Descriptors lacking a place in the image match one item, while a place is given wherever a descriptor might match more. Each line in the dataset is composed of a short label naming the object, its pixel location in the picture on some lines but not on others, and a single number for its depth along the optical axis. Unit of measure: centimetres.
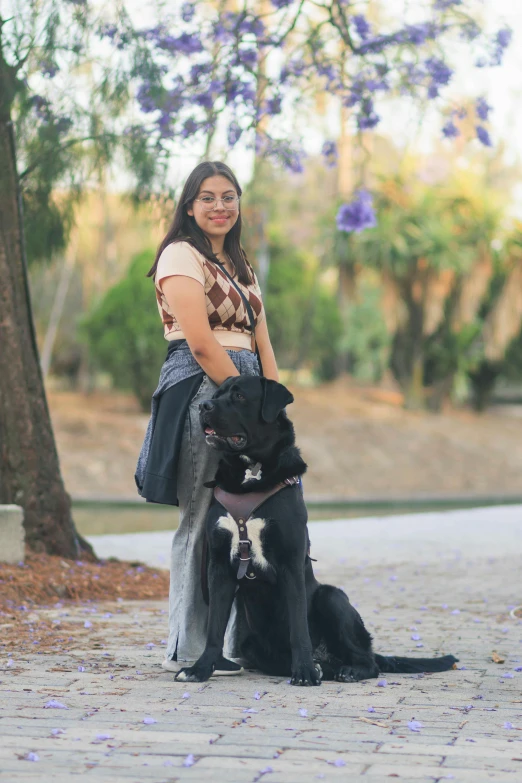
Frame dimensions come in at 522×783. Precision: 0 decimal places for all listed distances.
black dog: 773
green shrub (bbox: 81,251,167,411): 4272
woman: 826
